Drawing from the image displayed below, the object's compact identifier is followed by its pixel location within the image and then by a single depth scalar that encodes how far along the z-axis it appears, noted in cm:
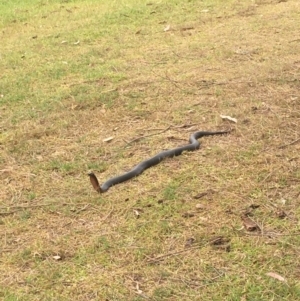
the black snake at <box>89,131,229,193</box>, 346
